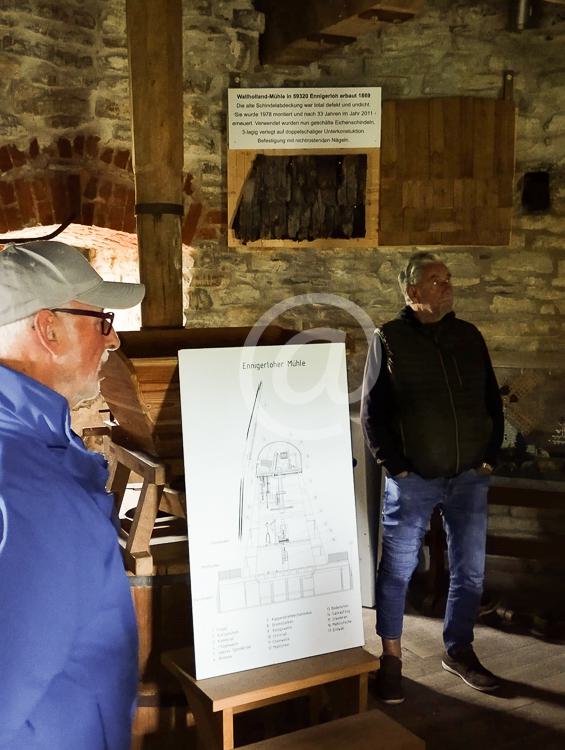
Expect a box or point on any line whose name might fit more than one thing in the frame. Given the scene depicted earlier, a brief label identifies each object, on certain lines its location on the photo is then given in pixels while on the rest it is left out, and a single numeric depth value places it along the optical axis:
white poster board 2.20
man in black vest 2.79
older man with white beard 1.07
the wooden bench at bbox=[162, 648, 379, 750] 2.11
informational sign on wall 4.05
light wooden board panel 4.07
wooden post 2.56
